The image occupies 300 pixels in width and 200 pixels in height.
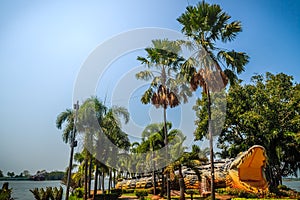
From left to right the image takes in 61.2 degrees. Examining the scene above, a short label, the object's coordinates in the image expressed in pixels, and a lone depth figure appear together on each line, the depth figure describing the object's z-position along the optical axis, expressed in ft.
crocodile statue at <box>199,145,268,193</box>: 64.44
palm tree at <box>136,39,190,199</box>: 60.08
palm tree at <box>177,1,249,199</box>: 46.29
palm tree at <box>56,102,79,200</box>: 72.08
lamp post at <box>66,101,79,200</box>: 52.28
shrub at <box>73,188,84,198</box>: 88.76
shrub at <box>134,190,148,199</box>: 83.38
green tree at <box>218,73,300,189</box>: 76.67
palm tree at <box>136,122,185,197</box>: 88.17
